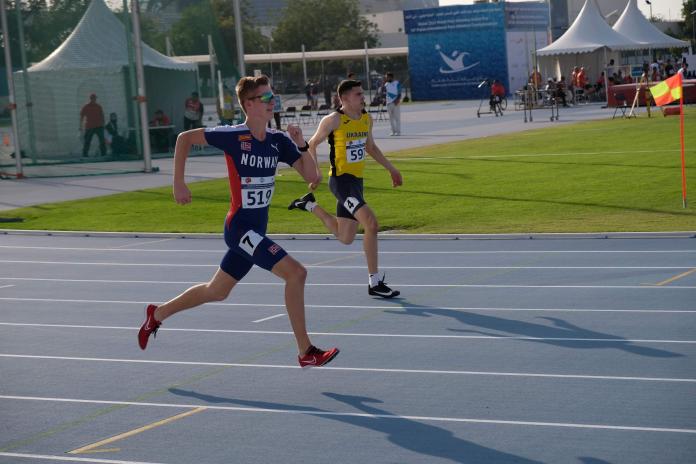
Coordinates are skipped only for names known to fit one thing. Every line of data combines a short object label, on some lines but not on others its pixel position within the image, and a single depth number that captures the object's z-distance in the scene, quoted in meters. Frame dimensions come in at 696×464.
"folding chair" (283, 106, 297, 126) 50.61
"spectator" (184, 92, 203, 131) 33.66
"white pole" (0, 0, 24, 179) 28.59
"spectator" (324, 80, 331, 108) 57.59
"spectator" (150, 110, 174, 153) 33.81
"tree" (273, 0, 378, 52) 98.06
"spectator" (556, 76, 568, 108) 46.73
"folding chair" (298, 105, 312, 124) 52.94
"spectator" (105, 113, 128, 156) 29.91
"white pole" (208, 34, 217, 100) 33.53
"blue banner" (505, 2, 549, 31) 63.16
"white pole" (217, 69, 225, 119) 33.34
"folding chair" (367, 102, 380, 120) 53.38
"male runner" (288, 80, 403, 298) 10.81
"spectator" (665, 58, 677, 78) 50.90
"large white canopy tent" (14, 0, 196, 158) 29.91
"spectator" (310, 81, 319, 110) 59.61
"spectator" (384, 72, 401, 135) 35.69
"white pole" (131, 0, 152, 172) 27.65
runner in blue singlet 7.58
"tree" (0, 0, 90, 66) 29.84
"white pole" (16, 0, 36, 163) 29.62
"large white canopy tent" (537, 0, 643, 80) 48.53
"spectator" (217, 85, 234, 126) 32.84
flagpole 15.98
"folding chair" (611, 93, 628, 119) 38.93
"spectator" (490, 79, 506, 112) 46.30
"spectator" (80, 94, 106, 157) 29.80
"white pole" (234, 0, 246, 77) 27.18
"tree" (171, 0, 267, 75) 33.84
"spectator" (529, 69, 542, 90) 47.84
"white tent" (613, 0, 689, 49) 49.99
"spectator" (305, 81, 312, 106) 57.25
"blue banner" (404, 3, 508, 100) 62.91
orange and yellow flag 17.03
